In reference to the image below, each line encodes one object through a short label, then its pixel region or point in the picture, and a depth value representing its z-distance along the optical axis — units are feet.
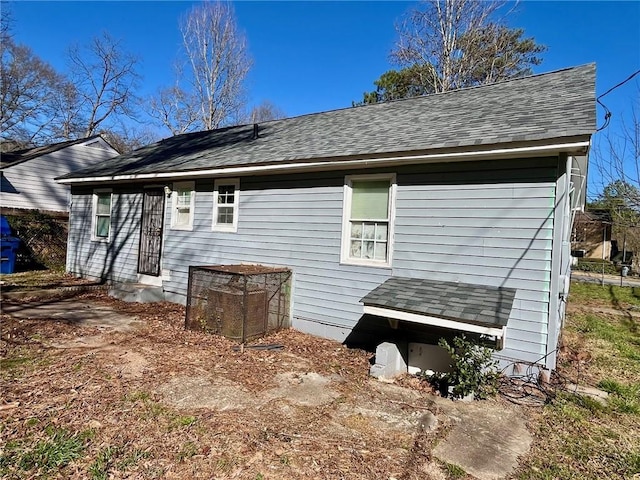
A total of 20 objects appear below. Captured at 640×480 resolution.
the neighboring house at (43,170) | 57.31
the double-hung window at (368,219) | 19.30
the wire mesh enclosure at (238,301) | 19.03
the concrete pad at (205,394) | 12.44
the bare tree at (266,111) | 102.87
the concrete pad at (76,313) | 21.76
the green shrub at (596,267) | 64.55
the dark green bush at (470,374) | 13.65
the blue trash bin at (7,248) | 36.04
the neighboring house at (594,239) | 75.35
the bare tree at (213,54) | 69.00
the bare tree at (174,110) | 76.38
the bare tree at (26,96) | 89.71
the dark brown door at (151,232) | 30.17
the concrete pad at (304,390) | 13.32
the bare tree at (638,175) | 27.78
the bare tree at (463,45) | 57.11
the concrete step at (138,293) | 28.03
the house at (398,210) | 14.99
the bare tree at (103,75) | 101.55
